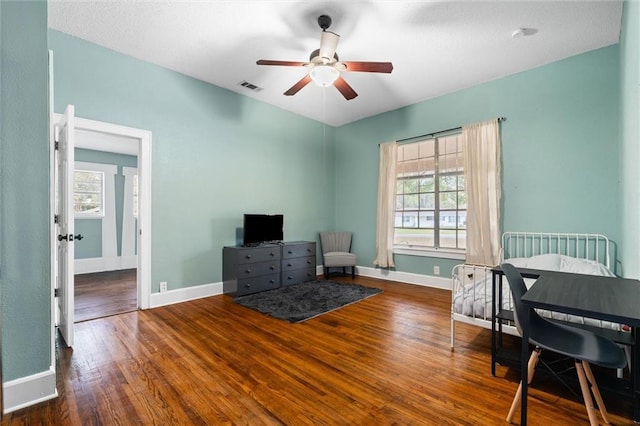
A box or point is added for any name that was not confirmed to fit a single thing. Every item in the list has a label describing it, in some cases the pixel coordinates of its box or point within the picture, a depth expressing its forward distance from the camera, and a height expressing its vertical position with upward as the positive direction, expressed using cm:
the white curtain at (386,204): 521 +14
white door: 254 -5
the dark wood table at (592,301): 130 -45
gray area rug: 347 -118
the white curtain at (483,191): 404 +29
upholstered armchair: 543 -77
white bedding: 240 -72
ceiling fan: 274 +142
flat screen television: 450 -26
